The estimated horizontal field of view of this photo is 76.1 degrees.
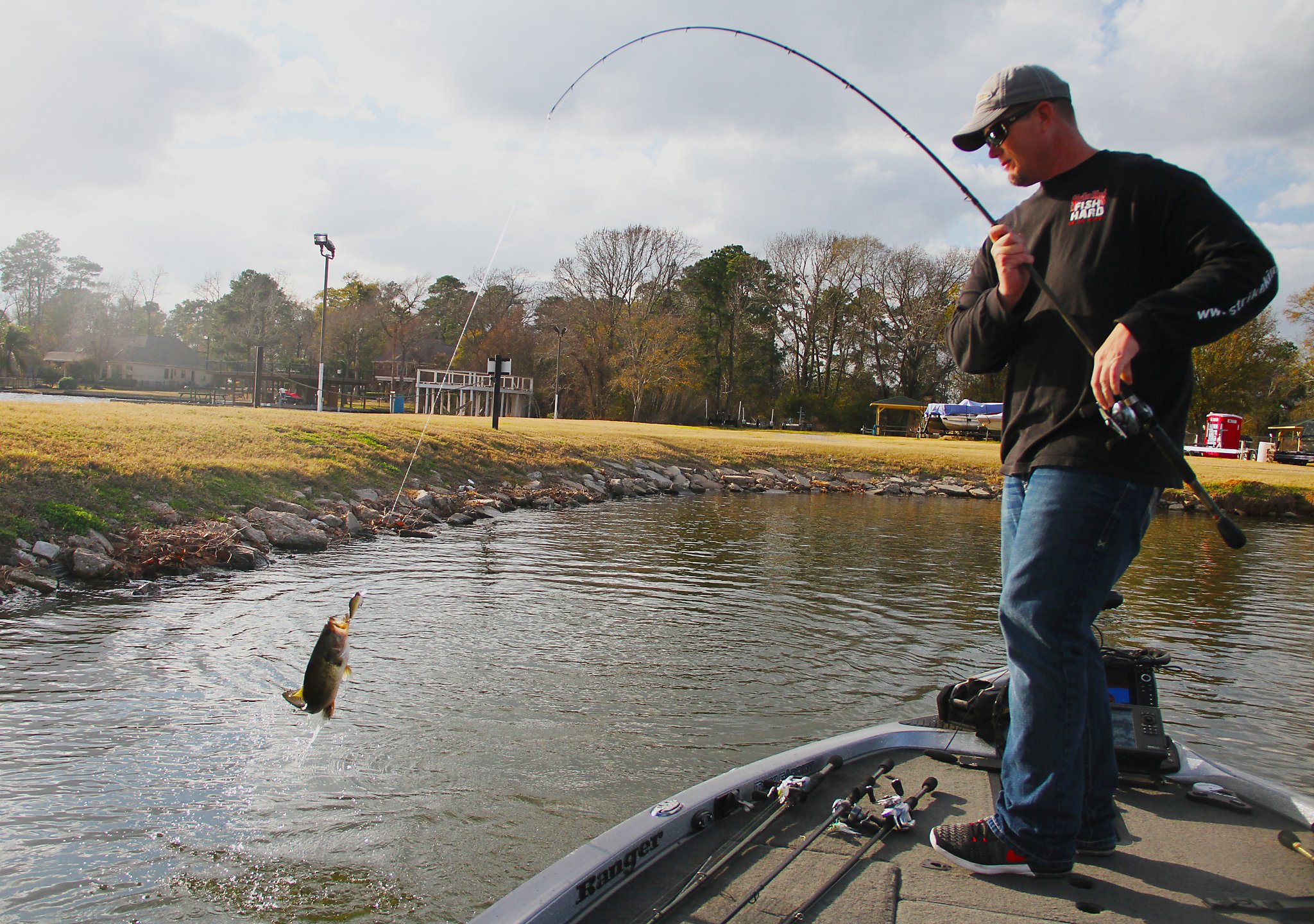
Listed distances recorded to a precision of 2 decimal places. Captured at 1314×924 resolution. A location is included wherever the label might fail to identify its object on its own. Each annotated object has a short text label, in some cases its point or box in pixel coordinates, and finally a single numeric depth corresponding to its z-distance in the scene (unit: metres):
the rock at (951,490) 32.00
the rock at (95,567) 9.72
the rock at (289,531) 12.76
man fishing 2.42
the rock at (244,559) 11.19
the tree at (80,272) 83.56
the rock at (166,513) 11.77
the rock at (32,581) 9.05
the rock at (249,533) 12.34
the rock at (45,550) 9.70
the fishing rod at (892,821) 2.59
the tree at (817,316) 68.25
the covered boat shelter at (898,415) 61.88
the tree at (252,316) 90.69
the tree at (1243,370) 53.31
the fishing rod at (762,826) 2.50
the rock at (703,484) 27.42
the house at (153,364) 89.06
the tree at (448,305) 84.38
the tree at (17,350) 75.44
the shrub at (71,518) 10.41
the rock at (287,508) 13.89
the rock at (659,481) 26.37
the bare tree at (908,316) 65.44
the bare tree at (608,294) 67.56
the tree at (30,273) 78.44
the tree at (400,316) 83.19
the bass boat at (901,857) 2.46
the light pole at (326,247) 34.41
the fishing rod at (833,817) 2.52
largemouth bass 3.65
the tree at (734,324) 71.38
